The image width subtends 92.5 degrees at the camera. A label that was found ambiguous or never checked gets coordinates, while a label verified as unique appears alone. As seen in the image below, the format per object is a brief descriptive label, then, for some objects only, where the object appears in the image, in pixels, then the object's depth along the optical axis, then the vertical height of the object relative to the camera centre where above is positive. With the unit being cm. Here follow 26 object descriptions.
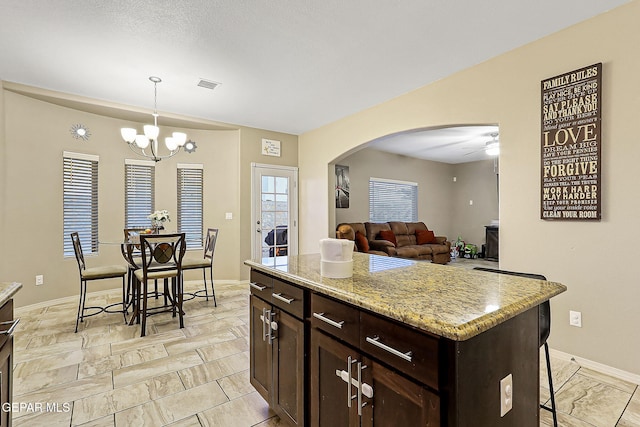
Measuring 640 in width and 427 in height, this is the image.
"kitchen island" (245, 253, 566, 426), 92 -49
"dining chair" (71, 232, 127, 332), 340 -70
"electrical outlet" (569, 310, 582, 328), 249 -88
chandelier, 346 +87
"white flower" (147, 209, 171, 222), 390 -7
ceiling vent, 359 +152
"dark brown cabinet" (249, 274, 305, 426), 152 -76
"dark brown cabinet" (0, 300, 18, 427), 119 -61
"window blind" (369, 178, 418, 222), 748 +27
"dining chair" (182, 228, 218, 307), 390 -66
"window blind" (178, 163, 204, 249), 523 +14
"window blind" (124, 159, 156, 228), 484 +31
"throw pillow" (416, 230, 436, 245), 734 -63
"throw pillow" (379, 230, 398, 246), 661 -54
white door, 556 +1
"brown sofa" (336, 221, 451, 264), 613 -71
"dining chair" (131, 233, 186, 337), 316 -60
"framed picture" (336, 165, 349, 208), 661 +54
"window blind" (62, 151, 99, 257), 430 +15
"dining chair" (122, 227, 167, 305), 346 -55
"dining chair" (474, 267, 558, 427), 158 -59
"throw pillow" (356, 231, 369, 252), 578 -62
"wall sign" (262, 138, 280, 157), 564 +119
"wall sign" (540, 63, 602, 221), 237 +53
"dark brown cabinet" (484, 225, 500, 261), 771 -80
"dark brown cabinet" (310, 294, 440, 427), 99 -62
